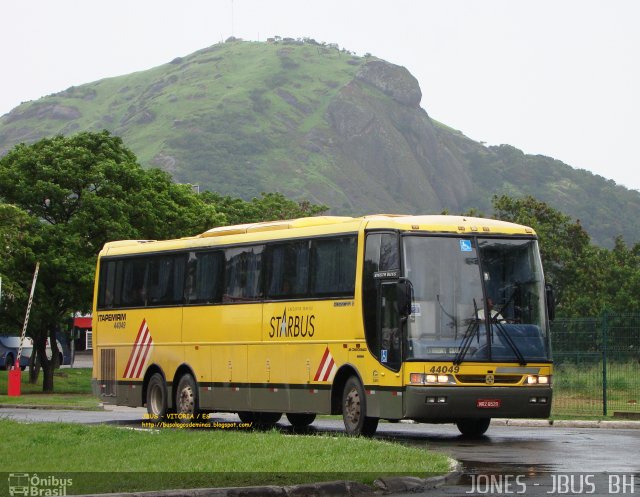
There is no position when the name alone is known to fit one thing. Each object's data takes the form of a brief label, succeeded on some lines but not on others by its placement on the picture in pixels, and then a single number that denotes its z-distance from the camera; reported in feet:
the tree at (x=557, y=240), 278.26
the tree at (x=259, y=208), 298.56
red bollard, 144.46
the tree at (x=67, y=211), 150.82
